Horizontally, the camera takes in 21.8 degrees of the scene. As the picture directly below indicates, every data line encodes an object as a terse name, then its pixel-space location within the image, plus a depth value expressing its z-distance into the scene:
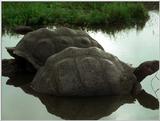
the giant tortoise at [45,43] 4.98
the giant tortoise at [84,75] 4.13
